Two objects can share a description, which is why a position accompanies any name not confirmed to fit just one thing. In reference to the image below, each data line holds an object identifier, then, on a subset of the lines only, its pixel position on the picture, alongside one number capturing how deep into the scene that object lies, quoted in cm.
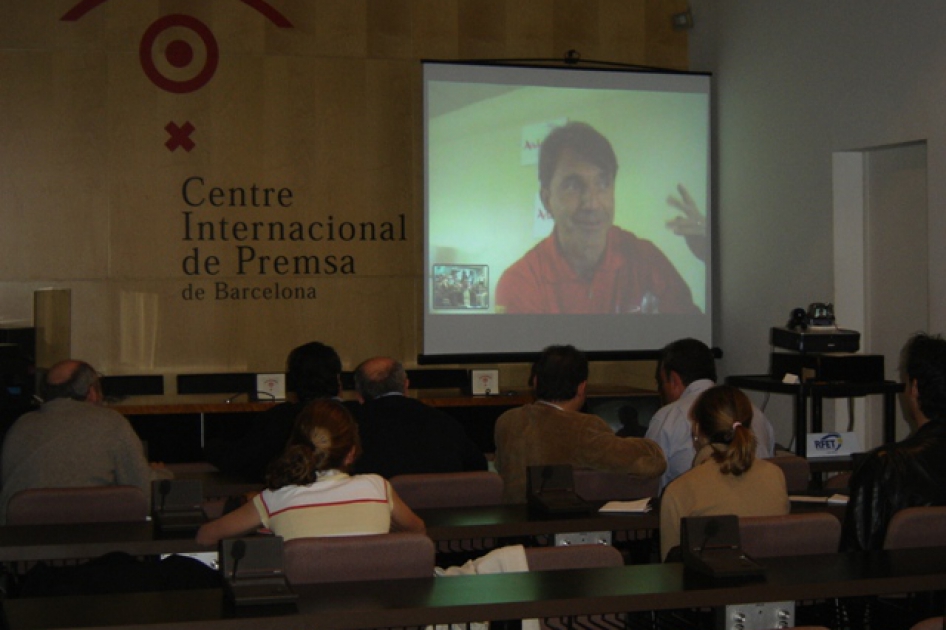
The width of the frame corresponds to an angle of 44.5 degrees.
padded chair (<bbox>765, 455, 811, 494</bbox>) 416
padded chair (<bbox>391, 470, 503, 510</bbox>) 363
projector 611
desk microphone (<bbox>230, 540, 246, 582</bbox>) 237
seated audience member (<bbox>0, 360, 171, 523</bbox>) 397
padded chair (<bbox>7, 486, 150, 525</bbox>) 344
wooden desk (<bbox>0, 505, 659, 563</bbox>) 308
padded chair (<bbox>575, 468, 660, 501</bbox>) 394
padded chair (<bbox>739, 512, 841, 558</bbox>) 280
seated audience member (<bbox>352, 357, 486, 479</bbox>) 426
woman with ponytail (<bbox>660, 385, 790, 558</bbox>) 317
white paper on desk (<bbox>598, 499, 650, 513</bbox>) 359
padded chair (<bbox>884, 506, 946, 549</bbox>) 288
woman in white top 291
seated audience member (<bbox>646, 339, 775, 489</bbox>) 438
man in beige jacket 399
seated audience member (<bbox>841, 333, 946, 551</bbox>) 315
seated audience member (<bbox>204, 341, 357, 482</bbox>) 445
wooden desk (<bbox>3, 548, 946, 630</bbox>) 223
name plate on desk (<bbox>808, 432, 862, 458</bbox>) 489
